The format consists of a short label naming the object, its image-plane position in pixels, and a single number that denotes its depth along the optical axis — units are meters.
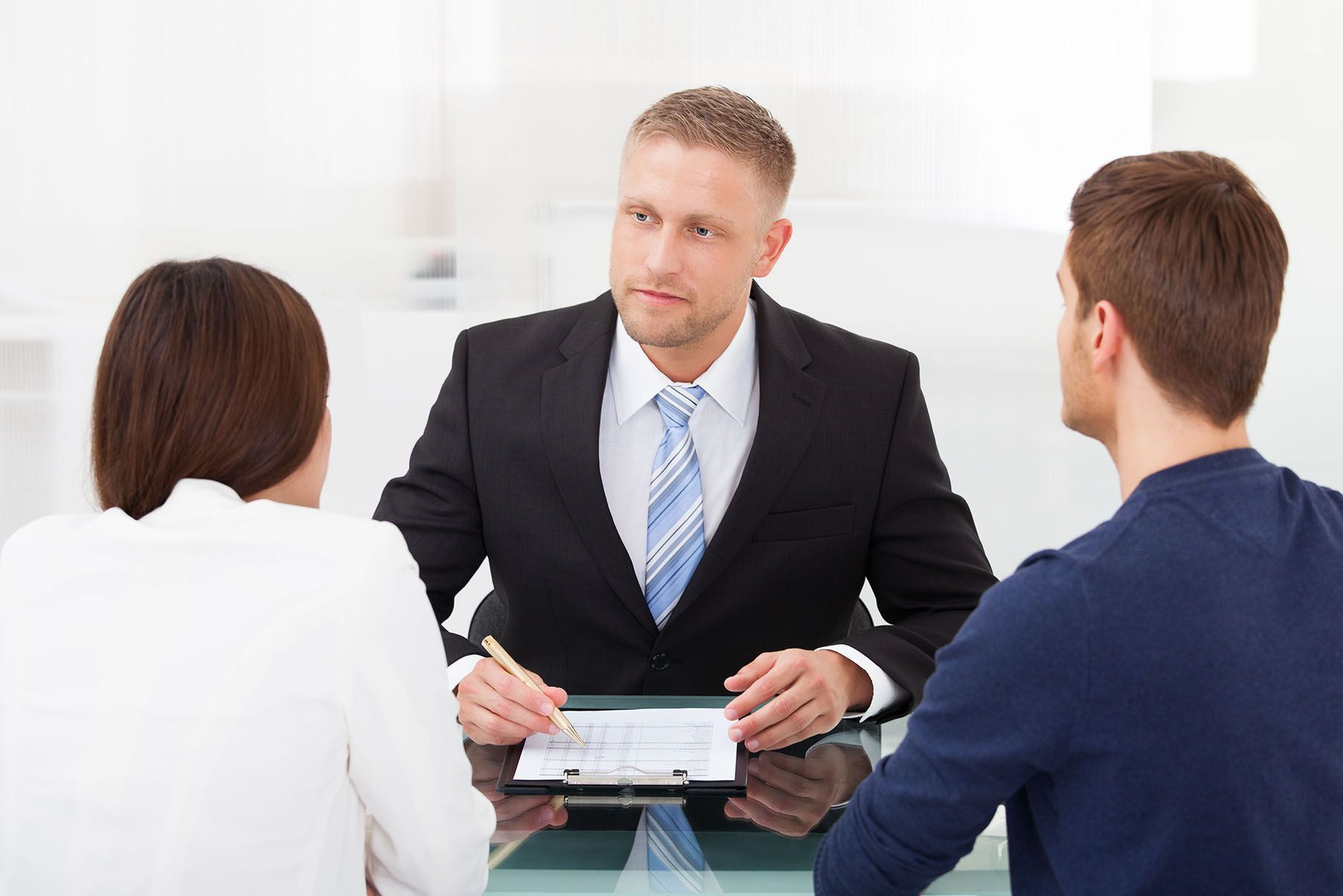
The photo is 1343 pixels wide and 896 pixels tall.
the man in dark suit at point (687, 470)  2.70
